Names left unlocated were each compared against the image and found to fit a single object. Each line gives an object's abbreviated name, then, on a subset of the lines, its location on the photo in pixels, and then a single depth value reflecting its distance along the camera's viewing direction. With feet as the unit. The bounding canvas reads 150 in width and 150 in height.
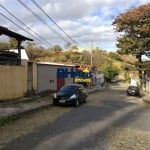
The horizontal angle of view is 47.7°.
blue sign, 63.10
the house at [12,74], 38.27
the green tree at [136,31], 81.58
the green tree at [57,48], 149.20
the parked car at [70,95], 36.83
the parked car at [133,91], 68.93
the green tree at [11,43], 107.61
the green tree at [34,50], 119.48
